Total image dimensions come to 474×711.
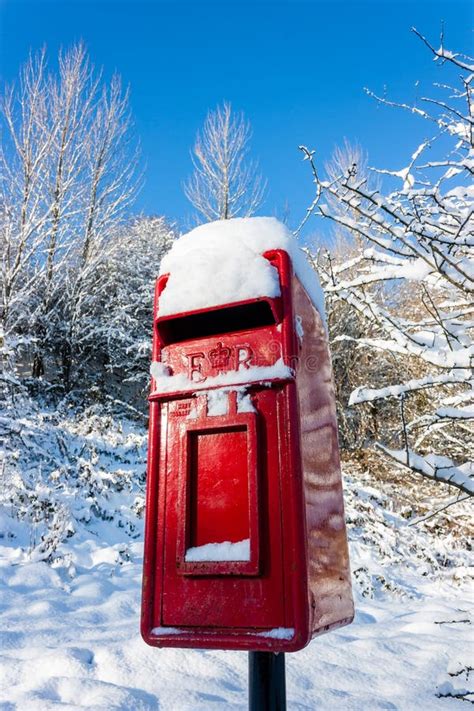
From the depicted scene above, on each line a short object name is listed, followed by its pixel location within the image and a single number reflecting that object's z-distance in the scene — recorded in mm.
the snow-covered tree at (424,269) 1887
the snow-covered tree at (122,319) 9570
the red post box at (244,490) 1247
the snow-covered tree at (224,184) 11055
